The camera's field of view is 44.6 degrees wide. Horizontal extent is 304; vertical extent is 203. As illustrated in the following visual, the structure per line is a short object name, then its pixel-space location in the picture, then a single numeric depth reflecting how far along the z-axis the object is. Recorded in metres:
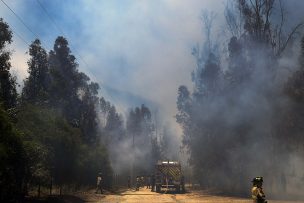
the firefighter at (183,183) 34.65
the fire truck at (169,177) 34.38
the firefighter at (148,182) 52.72
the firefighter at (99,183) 31.08
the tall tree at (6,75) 23.99
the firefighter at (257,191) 9.91
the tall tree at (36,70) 40.62
